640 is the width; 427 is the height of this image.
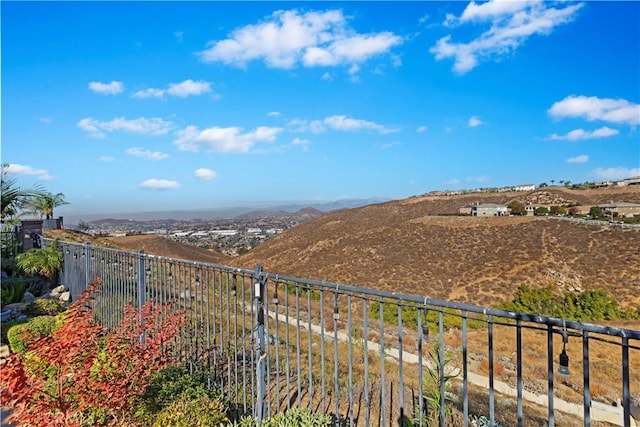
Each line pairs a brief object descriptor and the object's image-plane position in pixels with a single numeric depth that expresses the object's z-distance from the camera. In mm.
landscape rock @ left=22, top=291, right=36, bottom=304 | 7082
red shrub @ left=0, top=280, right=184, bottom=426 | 2332
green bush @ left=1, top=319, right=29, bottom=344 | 5423
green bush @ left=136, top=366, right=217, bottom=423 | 3145
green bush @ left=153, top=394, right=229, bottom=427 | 2688
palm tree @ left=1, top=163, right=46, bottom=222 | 9305
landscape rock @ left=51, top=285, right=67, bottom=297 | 7347
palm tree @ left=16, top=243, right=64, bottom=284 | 7712
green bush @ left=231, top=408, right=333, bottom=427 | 2507
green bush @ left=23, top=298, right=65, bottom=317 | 6166
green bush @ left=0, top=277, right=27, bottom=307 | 7137
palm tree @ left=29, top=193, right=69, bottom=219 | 10318
